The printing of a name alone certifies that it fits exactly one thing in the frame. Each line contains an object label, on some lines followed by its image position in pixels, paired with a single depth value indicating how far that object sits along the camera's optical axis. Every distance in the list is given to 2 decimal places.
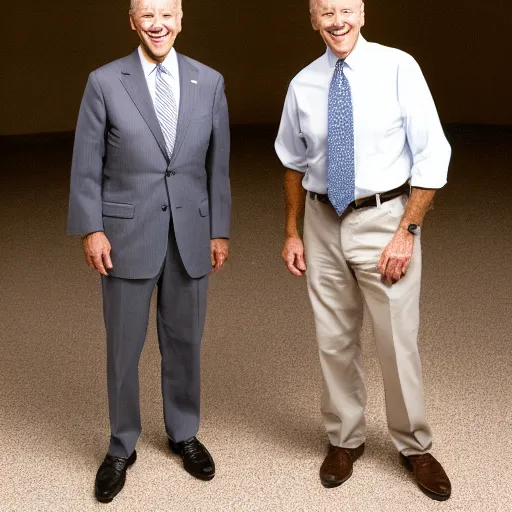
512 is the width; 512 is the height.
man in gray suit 2.73
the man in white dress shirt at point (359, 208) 2.70
